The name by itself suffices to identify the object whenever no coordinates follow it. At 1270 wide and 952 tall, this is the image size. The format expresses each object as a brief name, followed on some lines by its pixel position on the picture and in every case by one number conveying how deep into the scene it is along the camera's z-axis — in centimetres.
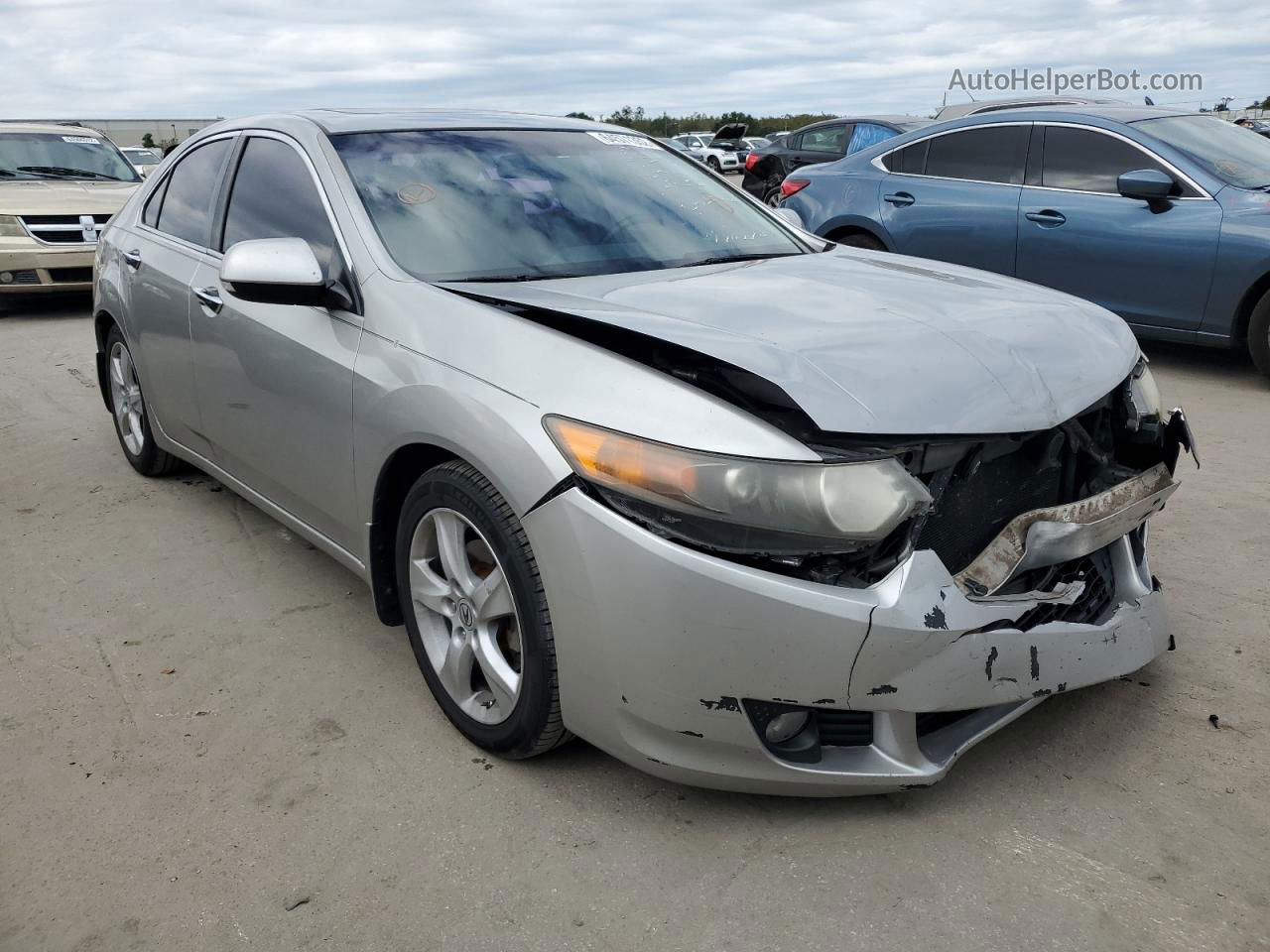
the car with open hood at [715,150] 3638
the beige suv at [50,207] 906
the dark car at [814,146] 1341
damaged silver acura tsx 203
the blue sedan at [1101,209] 588
